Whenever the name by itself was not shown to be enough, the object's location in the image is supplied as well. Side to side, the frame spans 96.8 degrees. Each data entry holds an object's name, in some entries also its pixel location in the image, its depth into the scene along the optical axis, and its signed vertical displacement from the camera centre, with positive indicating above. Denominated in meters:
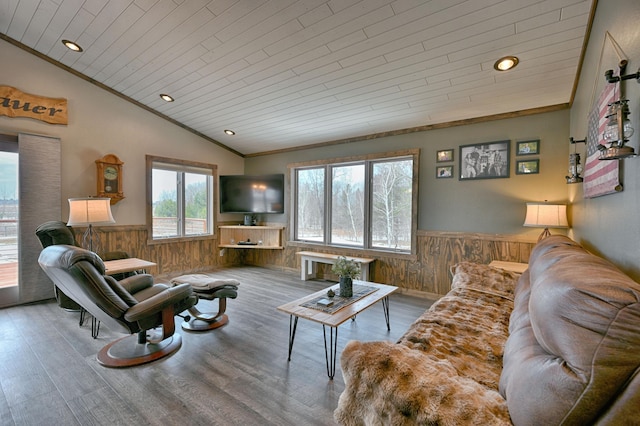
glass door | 3.70 -0.11
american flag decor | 1.53 +0.32
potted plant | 2.71 -0.62
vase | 2.71 -0.71
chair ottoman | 2.94 -0.86
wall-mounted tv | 5.84 +0.36
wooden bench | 4.49 -0.86
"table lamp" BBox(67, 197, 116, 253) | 3.27 -0.01
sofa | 0.71 -0.52
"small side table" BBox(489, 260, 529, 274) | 3.18 -0.63
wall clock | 4.30 +0.53
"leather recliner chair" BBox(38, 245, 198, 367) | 2.03 -0.73
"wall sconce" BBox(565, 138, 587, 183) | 2.38 +0.37
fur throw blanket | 0.93 -0.65
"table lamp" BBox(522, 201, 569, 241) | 3.04 -0.04
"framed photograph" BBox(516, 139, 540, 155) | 3.46 +0.80
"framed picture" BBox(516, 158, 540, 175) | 3.46 +0.56
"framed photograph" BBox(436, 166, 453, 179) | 4.03 +0.58
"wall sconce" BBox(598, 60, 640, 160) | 1.12 +0.33
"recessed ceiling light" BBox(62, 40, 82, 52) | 3.47 +2.05
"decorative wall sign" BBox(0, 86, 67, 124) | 3.62 +1.40
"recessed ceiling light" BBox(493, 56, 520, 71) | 2.65 +1.42
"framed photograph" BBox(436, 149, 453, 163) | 4.02 +0.80
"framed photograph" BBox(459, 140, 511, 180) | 3.66 +0.69
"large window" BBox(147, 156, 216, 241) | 5.04 +0.25
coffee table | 2.21 -0.82
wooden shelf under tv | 5.84 -0.51
